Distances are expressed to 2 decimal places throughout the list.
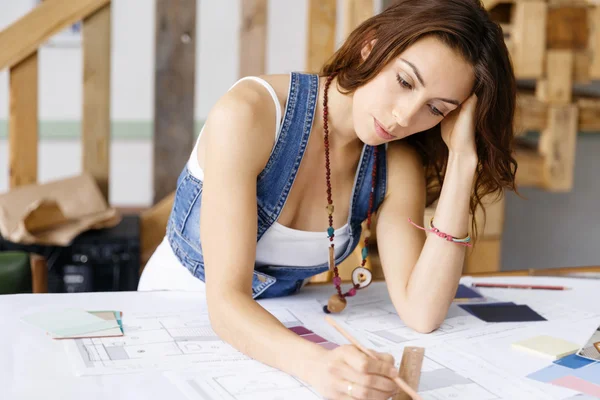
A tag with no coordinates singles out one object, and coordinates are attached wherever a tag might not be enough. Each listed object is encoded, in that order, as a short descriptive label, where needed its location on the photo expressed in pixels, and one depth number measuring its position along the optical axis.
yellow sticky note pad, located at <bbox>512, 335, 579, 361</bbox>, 1.34
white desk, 1.07
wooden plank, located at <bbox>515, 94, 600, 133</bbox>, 2.98
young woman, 1.39
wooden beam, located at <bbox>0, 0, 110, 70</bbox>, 2.87
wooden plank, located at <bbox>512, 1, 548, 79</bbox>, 2.89
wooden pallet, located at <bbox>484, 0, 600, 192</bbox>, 2.91
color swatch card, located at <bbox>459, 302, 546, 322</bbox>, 1.57
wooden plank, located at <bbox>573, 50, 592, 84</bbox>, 2.94
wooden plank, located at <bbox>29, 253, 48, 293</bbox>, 1.97
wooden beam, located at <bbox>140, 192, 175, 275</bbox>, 3.10
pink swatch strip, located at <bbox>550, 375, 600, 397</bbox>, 1.19
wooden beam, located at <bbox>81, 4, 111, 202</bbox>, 3.02
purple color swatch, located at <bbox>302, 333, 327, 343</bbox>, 1.36
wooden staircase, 2.88
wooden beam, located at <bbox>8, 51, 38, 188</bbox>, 2.93
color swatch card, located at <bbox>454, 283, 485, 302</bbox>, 1.72
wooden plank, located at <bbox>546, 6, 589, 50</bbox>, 2.95
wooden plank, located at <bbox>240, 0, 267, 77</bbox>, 3.02
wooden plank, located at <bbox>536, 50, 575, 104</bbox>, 2.92
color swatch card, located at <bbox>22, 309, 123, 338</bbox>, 1.31
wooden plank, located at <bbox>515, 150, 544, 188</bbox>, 3.03
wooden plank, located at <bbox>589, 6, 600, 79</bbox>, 2.92
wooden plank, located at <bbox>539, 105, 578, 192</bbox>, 2.97
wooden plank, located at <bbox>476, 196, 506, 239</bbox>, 3.18
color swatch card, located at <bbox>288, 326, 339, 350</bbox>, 1.33
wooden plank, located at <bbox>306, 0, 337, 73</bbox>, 2.89
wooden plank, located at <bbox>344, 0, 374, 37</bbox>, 2.86
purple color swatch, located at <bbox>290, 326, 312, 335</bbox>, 1.40
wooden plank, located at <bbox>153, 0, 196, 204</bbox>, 3.11
